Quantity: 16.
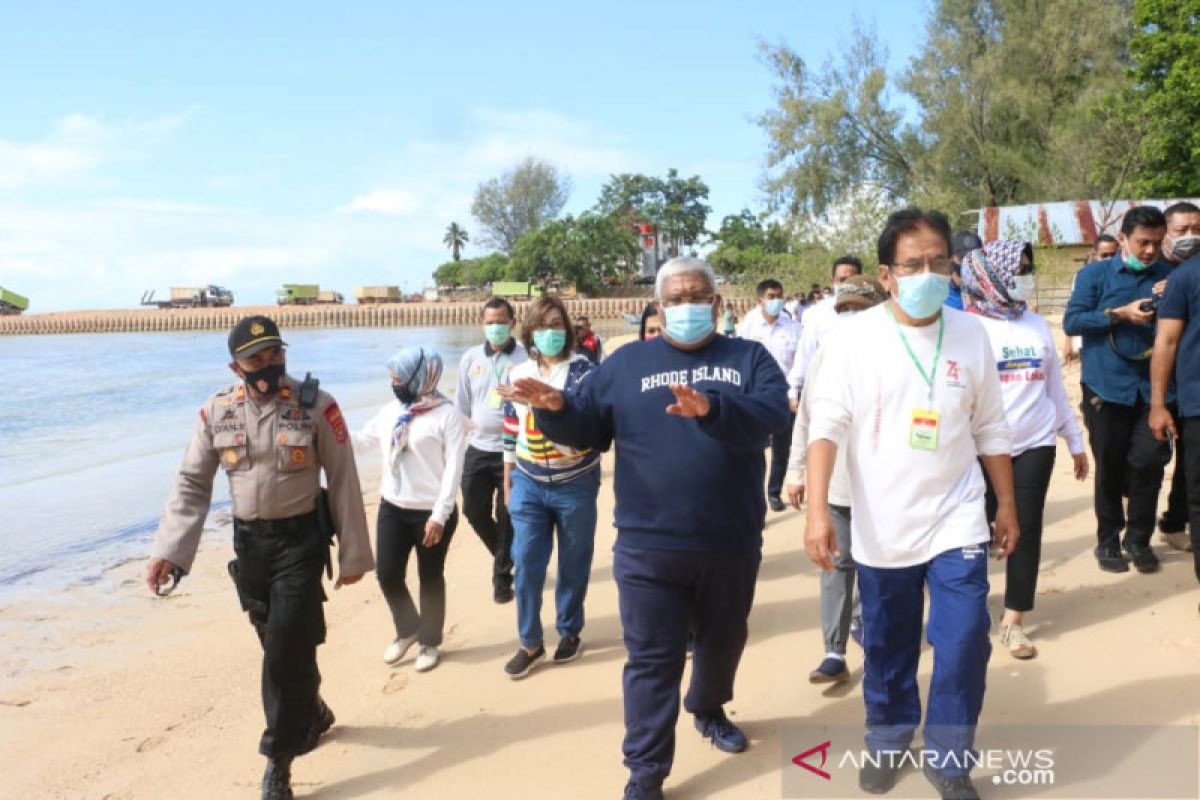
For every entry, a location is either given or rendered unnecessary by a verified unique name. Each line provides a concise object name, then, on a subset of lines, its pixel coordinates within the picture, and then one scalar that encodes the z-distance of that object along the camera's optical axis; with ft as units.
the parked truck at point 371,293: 300.81
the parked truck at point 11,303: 307.99
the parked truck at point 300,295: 304.50
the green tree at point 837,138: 107.65
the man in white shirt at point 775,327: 27.07
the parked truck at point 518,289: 242.37
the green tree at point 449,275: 307.99
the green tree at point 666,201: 297.74
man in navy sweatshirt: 10.25
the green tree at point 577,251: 234.99
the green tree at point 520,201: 315.37
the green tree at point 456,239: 353.31
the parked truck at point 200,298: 302.04
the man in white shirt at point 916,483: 9.56
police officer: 11.85
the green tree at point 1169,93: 86.38
